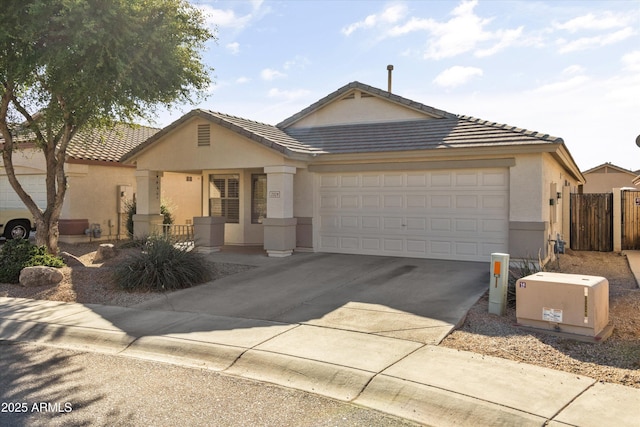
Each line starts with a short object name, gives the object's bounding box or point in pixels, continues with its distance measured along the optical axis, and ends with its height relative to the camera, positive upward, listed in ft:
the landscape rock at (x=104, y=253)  47.55 -4.34
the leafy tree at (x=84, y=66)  36.17 +10.66
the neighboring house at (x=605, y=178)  148.15 +7.66
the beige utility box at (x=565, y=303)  22.35 -4.44
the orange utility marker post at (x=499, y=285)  26.50 -4.11
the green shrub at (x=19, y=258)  37.70 -3.93
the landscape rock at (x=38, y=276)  35.94 -4.87
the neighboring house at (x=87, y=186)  61.77 +2.63
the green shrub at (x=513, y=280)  28.24 -4.35
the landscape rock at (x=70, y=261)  43.21 -4.57
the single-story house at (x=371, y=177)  41.14 +2.53
